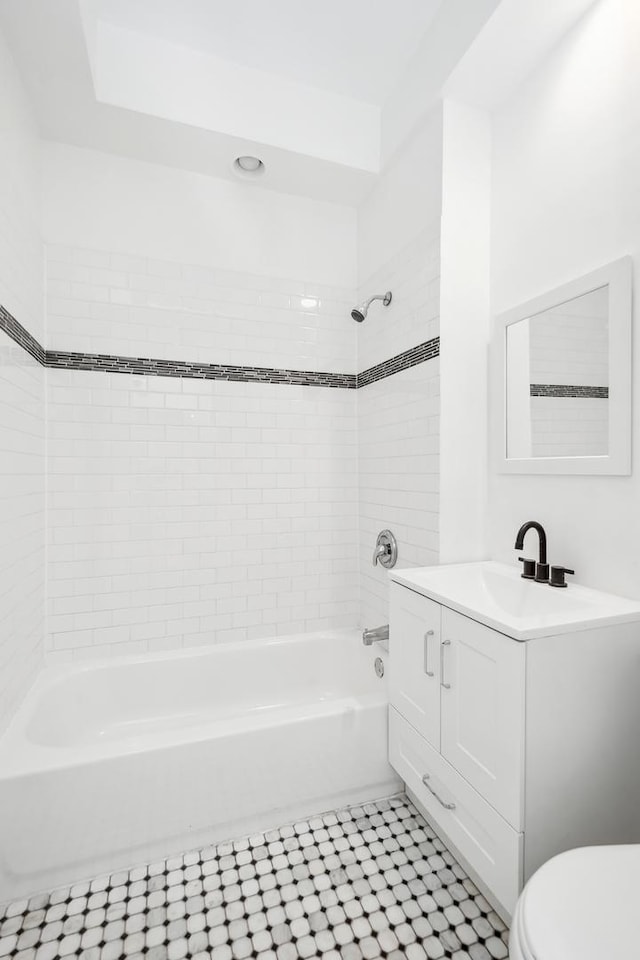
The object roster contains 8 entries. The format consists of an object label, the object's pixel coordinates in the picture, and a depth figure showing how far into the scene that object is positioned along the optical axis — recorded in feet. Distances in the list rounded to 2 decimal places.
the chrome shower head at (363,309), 7.44
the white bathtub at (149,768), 4.78
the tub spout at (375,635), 6.68
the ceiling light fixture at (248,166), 7.37
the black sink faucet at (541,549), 5.17
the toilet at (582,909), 2.48
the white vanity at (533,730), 3.77
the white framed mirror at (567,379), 4.61
